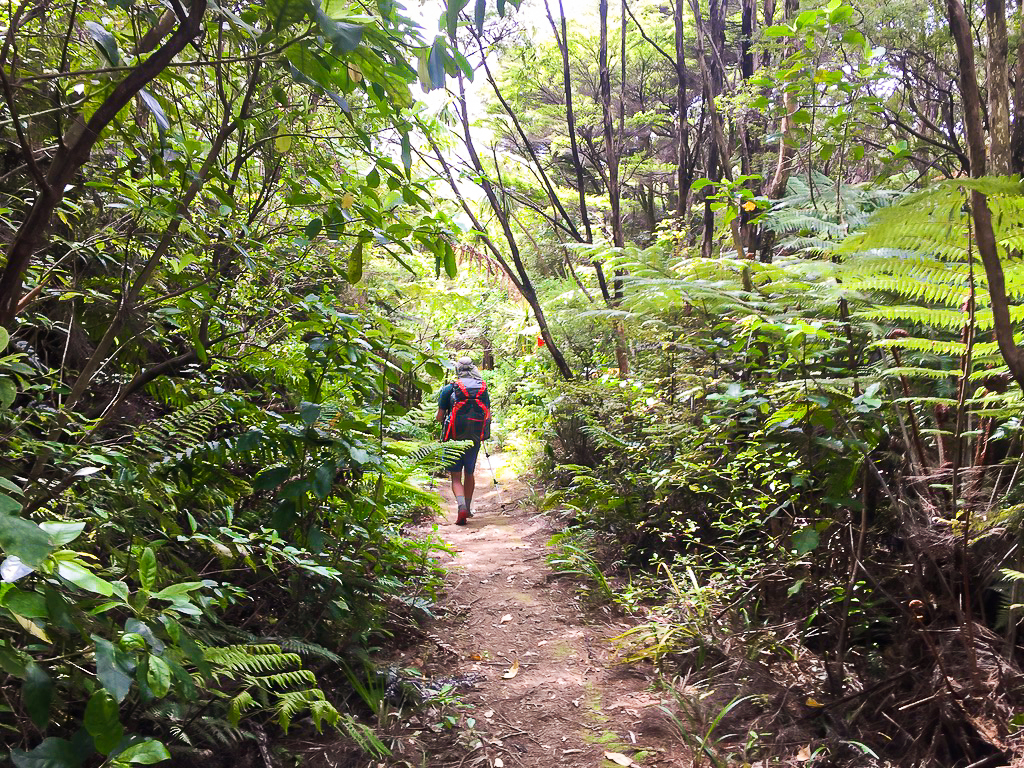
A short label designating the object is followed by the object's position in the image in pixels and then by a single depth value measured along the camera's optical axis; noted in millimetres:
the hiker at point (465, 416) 7039
